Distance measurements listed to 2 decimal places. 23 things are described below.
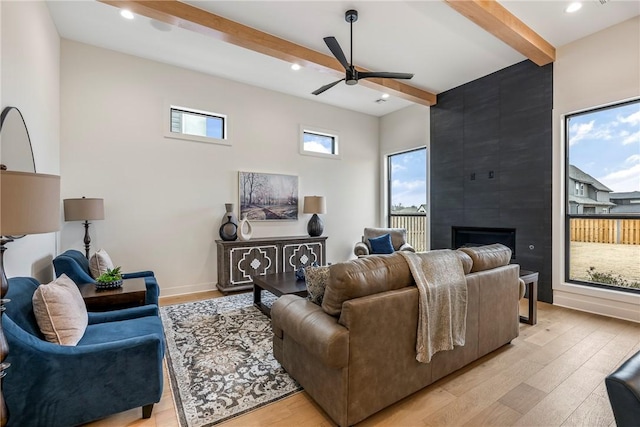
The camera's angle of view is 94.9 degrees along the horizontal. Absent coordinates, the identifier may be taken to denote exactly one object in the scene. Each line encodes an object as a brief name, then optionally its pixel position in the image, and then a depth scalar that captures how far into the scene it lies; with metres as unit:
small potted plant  2.63
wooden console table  4.45
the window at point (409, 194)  5.95
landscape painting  5.02
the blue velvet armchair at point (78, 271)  2.66
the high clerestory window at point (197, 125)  4.48
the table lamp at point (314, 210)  5.39
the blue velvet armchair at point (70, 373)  1.48
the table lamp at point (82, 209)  3.42
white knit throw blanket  1.87
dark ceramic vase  4.58
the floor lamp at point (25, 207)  1.12
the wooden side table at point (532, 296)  3.20
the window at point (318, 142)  5.71
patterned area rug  1.93
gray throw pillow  2.02
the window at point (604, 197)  3.45
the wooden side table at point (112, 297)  2.45
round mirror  1.92
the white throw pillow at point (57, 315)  1.72
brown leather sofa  1.62
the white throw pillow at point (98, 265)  3.01
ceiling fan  3.08
